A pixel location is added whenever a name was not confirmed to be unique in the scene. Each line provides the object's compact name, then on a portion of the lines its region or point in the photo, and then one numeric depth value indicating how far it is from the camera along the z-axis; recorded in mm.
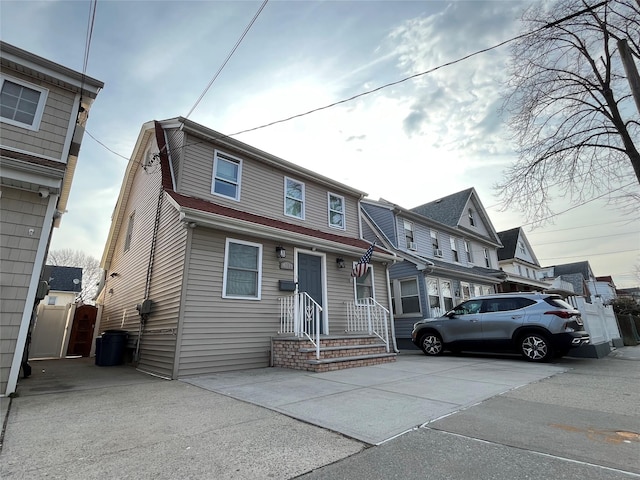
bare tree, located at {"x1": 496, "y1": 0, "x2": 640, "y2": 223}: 8945
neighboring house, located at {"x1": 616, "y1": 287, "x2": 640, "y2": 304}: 54688
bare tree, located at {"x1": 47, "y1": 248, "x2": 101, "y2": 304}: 31469
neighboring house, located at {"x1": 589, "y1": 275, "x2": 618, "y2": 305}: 42575
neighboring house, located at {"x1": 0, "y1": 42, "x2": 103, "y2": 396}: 5098
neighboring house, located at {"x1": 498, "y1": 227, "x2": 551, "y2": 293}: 24141
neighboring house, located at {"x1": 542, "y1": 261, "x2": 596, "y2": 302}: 34406
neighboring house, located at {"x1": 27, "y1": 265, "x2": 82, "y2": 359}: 11898
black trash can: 8859
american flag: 9047
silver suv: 7551
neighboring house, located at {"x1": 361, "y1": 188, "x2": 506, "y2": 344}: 13406
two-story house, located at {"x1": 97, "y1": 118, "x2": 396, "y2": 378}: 6965
